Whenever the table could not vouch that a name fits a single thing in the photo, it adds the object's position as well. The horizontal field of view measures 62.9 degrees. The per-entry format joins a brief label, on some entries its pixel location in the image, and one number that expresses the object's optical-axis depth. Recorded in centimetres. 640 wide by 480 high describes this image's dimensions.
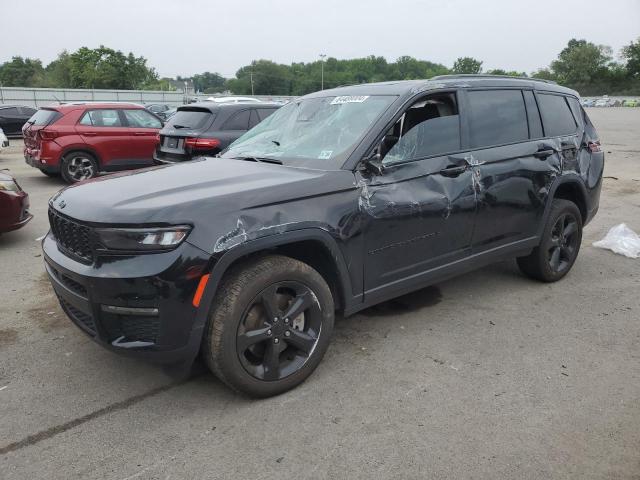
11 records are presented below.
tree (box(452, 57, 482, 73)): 11969
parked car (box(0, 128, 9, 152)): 1474
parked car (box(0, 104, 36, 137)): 2177
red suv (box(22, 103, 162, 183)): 1041
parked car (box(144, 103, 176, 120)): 2525
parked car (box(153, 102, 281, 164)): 849
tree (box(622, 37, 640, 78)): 9806
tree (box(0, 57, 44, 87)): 8544
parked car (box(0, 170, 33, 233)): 587
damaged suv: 268
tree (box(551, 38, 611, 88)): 10481
